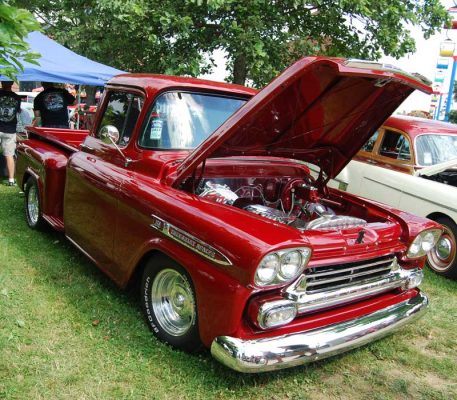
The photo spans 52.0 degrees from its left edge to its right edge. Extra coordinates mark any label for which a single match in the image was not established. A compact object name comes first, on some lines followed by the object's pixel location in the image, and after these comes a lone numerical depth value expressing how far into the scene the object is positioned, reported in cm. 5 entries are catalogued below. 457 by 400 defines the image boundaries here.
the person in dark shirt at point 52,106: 771
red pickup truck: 246
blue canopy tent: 761
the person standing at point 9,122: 720
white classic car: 522
